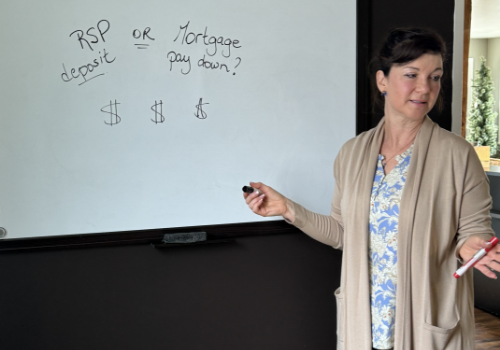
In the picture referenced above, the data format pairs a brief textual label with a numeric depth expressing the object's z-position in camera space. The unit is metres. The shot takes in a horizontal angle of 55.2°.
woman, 1.45
